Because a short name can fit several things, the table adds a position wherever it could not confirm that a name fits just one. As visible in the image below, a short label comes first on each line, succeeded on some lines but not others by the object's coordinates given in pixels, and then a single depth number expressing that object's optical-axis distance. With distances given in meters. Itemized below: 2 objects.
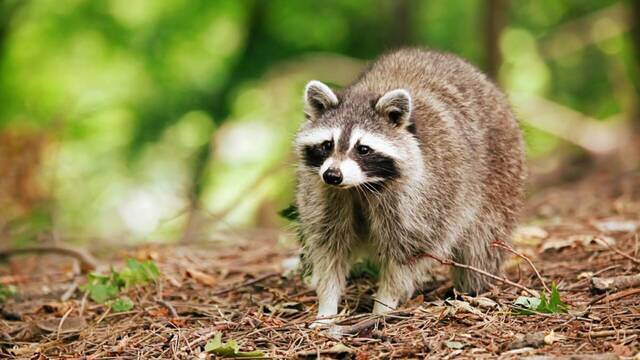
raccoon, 12.13
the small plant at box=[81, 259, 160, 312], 13.67
